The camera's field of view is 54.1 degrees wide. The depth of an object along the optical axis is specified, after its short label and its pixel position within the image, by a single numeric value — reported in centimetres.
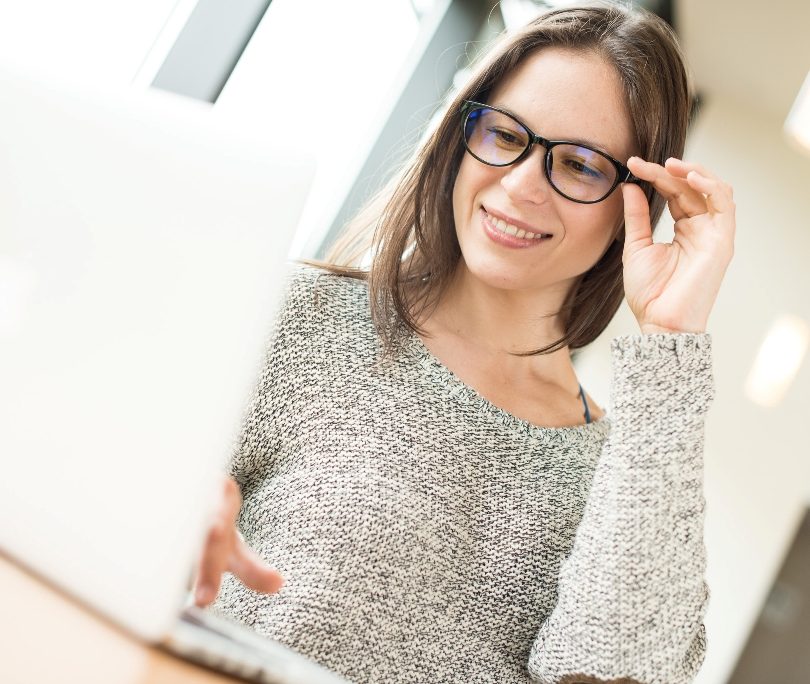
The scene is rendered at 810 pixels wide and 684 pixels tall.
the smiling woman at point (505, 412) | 83
